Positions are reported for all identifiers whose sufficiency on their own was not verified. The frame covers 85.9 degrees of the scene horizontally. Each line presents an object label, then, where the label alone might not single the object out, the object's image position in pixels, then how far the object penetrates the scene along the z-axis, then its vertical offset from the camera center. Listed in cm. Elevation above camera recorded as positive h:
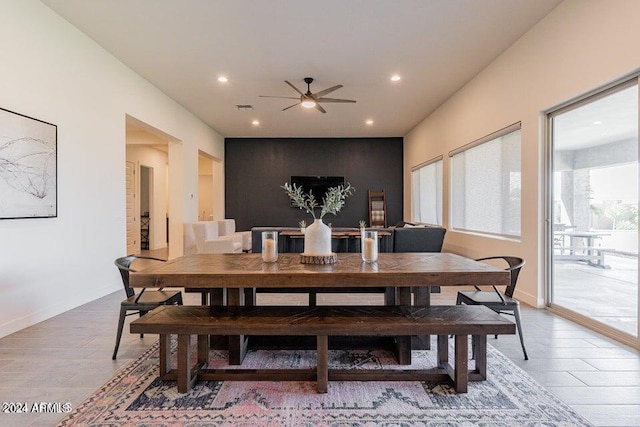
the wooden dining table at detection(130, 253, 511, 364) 194 -36
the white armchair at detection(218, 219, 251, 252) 705 -49
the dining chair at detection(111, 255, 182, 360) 244 -65
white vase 234 -19
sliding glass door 280 +1
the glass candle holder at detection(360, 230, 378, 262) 234 -26
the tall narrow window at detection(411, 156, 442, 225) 720 +46
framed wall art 286 +40
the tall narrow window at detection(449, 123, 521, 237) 432 +40
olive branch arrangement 233 +7
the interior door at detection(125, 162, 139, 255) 811 +3
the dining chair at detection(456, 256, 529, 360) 244 -65
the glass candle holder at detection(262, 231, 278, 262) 238 -25
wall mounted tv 945 +80
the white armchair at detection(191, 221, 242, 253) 591 -51
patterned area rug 173 -106
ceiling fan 501 +167
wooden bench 195 -67
